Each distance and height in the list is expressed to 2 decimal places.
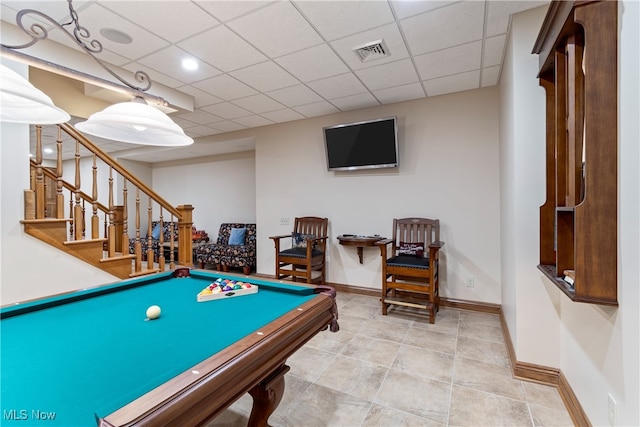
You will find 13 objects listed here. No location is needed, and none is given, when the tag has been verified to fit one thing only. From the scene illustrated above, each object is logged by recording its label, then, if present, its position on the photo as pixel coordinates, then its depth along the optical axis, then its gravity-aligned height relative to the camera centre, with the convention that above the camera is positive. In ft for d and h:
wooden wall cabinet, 3.93 +0.98
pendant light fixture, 4.84 +1.62
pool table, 2.36 -1.55
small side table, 11.84 -1.15
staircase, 7.23 -0.28
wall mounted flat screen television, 12.16 +3.04
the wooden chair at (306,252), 12.69 -1.77
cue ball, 4.25 -1.46
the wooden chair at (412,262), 10.03 -1.80
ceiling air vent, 8.00 +4.72
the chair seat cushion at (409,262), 10.14 -1.79
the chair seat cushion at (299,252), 12.87 -1.79
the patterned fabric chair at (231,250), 16.97 -2.21
